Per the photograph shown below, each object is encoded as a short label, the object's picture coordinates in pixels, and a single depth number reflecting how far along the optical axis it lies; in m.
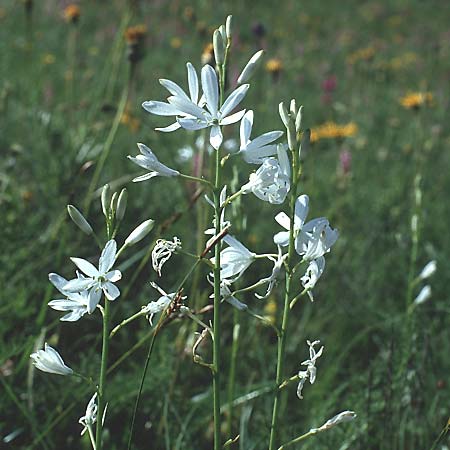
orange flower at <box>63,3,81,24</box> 1.61
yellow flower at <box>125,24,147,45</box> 1.29
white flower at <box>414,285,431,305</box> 0.98
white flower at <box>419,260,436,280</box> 1.01
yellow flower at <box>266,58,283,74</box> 1.83
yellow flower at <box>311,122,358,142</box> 1.73
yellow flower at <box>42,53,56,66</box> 1.88
